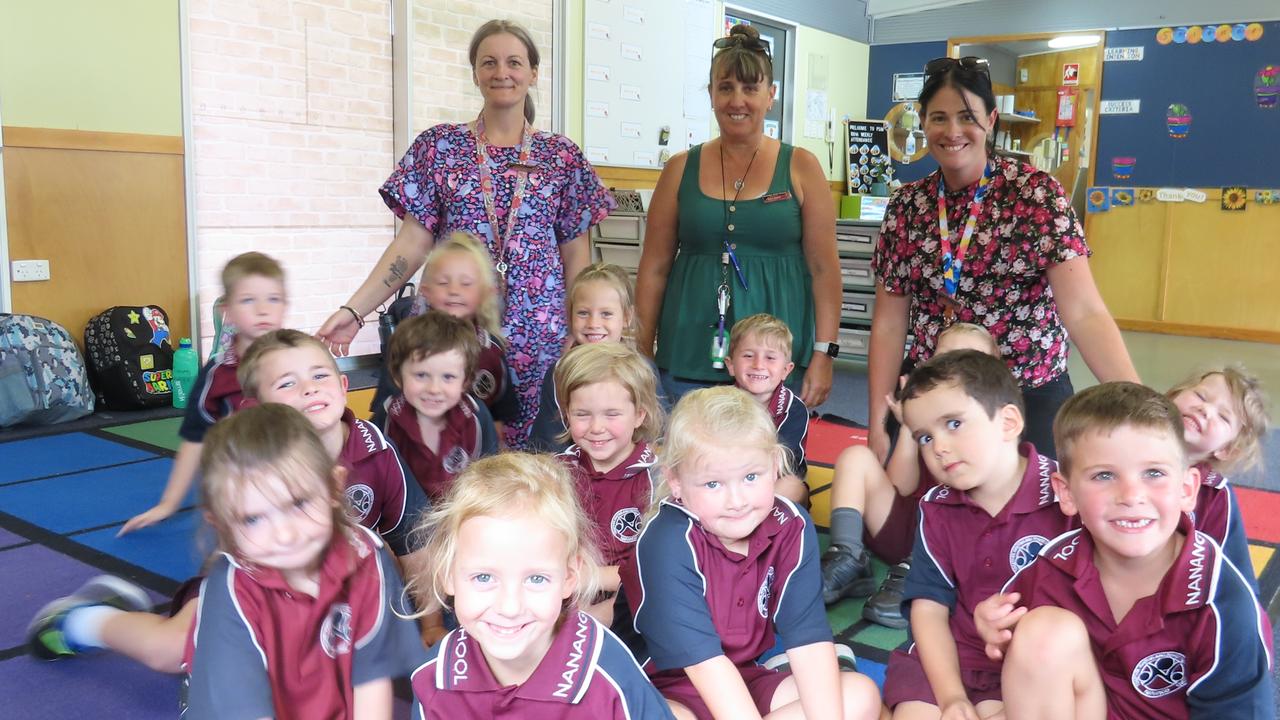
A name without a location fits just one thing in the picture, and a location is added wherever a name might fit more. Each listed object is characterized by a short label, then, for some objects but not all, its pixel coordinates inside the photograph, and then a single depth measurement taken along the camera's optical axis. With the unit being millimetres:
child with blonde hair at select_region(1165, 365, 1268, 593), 1915
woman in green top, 2650
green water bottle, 4711
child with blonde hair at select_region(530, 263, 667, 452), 2508
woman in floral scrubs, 2688
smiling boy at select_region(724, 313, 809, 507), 2551
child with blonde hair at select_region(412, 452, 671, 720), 1318
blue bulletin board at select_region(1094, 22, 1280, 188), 7297
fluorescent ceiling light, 8203
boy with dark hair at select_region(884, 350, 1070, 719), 1652
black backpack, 4535
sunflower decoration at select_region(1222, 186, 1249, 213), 7324
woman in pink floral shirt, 2301
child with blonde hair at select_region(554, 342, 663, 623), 2070
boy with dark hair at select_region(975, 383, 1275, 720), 1323
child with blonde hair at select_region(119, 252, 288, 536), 2439
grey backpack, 4172
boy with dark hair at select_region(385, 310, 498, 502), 2321
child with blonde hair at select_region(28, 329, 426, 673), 1992
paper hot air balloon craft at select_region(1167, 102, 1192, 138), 7547
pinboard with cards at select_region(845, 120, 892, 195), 8195
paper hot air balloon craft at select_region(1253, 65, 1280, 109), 7219
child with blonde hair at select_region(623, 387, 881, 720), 1564
